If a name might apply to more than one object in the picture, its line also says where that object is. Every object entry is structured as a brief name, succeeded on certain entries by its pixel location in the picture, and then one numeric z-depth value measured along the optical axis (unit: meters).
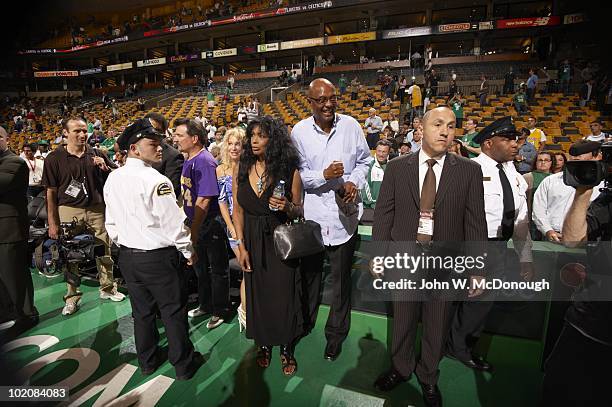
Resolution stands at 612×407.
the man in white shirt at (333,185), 2.19
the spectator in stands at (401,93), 14.25
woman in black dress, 2.11
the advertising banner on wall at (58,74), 30.10
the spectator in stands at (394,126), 9.78
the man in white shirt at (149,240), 2.01
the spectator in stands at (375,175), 4.36
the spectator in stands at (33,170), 5.59
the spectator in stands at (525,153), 5.71
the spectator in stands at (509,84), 13.90
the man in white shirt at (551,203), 2.83
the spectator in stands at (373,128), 8.66
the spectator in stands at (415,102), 12.18
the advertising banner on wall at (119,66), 29.31
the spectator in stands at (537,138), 7.53
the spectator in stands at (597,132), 6.72
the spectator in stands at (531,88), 12.64
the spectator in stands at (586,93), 11.53
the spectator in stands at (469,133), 6.82
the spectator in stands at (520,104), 11.82
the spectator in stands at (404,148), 5.80
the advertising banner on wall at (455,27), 19.84
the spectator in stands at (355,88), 17.03
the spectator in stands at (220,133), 7.13
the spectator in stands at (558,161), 4.21
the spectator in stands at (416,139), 6.53
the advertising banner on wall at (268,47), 25.00
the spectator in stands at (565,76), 13.09
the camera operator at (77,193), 3.09
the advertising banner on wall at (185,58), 27.17
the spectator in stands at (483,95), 13.25
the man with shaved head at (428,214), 1.82
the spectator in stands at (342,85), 18.52
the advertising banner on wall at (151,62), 28.32
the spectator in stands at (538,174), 3.70
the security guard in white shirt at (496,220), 2.15
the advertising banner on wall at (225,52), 26.08
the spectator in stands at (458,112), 10.38
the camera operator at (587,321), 1.05
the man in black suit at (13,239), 2.59
